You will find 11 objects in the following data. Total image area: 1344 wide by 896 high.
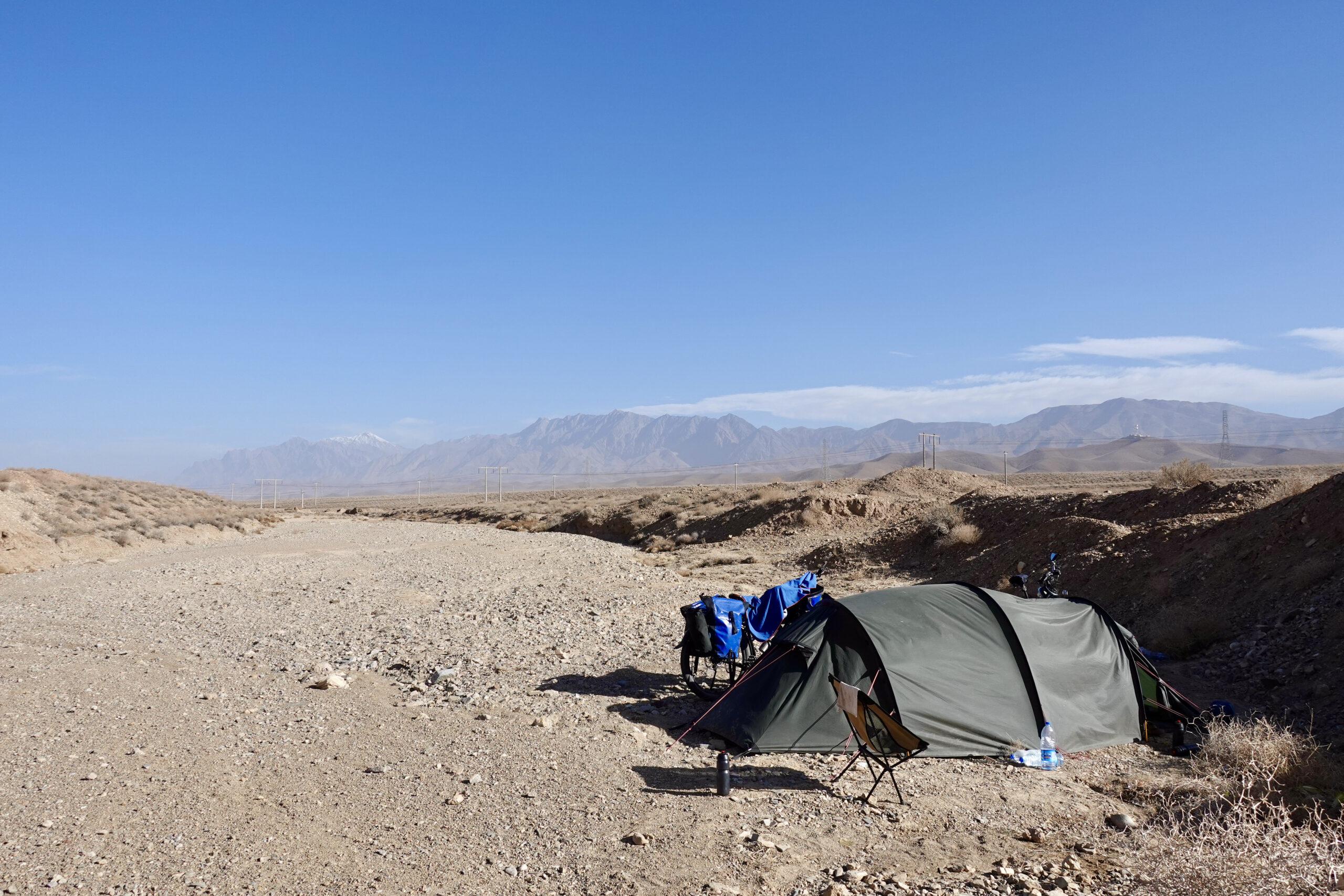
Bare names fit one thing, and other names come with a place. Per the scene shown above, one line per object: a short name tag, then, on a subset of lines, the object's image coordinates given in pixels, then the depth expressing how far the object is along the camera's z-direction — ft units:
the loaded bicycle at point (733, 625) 34.09
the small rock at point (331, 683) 36.17
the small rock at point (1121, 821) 22.67
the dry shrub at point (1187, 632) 42.39
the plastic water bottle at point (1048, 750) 27.99
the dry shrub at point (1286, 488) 58.34
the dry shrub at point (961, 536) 79.46
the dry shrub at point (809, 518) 103.19
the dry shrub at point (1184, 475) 75.25
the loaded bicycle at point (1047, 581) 36.52
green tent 28.81
